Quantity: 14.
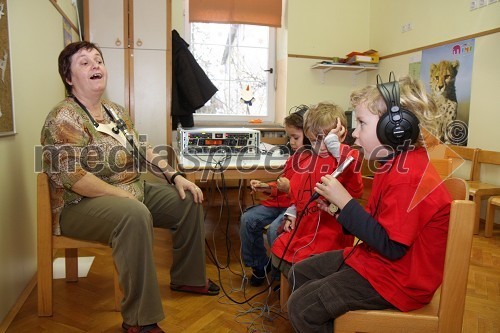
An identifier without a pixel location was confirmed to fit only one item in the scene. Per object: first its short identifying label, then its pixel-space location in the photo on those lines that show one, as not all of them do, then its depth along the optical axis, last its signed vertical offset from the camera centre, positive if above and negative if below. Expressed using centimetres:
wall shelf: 443 +73
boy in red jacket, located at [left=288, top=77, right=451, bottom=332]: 96 -24
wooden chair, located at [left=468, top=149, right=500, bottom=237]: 296 -45
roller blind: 414 +127
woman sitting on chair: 146 -33
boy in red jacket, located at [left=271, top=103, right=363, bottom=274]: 144 -28
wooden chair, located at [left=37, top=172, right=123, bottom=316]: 157 -53
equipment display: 233 -10
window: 444 +71
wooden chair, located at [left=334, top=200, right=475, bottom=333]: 90 -46
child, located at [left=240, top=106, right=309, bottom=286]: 186 -46
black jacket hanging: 376 +44
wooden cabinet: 348 +64
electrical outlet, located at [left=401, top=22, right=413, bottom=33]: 409 +112
